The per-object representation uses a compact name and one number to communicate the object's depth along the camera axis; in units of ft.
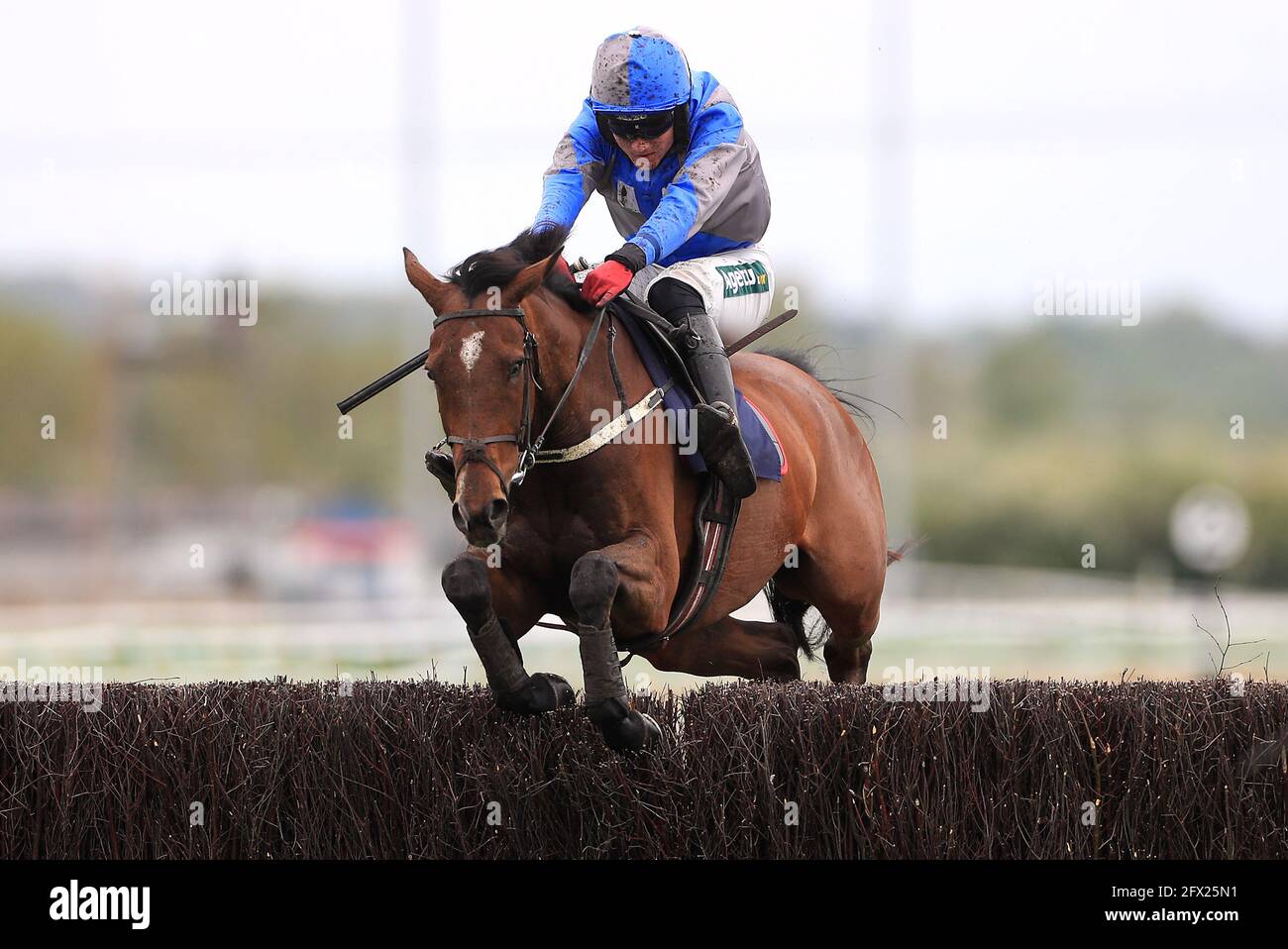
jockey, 36.35
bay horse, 30.50
